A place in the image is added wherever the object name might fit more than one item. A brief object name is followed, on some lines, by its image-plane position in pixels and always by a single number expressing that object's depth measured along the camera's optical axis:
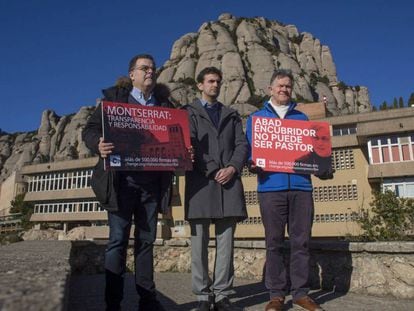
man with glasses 3.79
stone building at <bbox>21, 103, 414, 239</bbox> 34.72
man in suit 4.18
